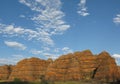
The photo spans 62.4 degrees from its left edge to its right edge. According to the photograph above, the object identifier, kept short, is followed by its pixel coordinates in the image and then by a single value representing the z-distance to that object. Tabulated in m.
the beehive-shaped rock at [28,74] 77.47
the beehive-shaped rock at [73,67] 61.10
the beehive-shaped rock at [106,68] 58.26
